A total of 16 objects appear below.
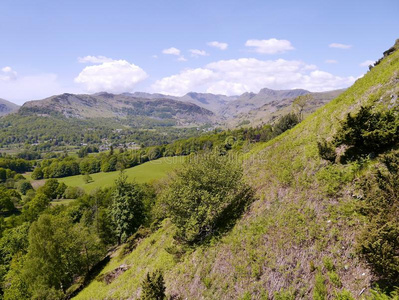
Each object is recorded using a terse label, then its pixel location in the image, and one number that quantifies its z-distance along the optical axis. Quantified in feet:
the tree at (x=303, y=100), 230.07
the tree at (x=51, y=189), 386.11
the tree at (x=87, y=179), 466.37
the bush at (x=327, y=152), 65.57
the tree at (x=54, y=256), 119.05
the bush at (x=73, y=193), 397.92
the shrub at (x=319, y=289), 41.83
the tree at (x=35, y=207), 266.16
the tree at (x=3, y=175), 501.56
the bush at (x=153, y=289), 56.59
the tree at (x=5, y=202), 337.52
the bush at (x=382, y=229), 34.30
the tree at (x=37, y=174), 545.03
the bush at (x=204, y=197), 73.72
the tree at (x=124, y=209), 164.04
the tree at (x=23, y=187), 439.22
